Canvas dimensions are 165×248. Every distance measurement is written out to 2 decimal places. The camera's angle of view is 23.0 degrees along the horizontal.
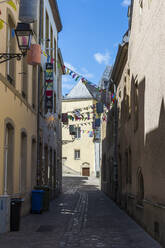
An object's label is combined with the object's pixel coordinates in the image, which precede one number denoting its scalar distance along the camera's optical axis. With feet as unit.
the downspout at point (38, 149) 60.23
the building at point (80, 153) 190.19
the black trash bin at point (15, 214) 34.71
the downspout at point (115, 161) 71.05
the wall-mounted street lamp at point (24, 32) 31.94
